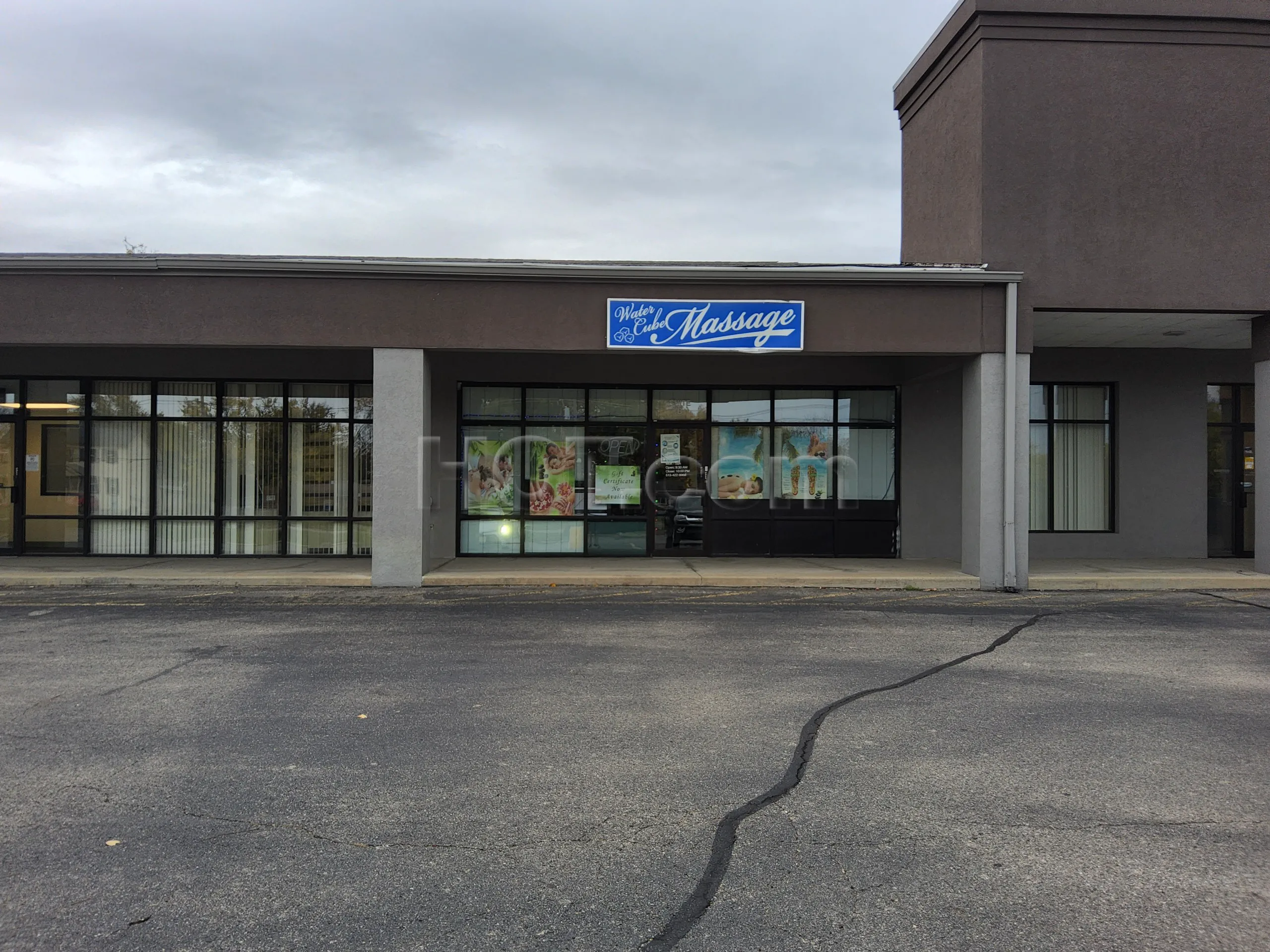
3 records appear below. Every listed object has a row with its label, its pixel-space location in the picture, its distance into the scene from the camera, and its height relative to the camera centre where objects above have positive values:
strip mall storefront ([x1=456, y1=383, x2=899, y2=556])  16.36 +0.21
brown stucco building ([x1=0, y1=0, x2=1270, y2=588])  13.29 +1.84
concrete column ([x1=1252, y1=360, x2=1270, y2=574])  14.12 +0.57
